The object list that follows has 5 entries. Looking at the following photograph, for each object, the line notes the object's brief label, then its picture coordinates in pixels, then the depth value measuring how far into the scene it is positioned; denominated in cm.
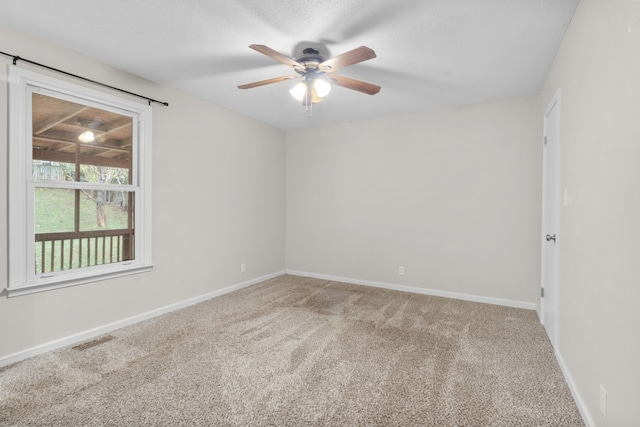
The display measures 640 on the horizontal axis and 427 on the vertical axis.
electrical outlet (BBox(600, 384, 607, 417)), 149
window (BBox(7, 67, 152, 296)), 242
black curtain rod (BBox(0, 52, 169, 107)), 234
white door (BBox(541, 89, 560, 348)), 254
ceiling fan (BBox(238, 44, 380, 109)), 231
